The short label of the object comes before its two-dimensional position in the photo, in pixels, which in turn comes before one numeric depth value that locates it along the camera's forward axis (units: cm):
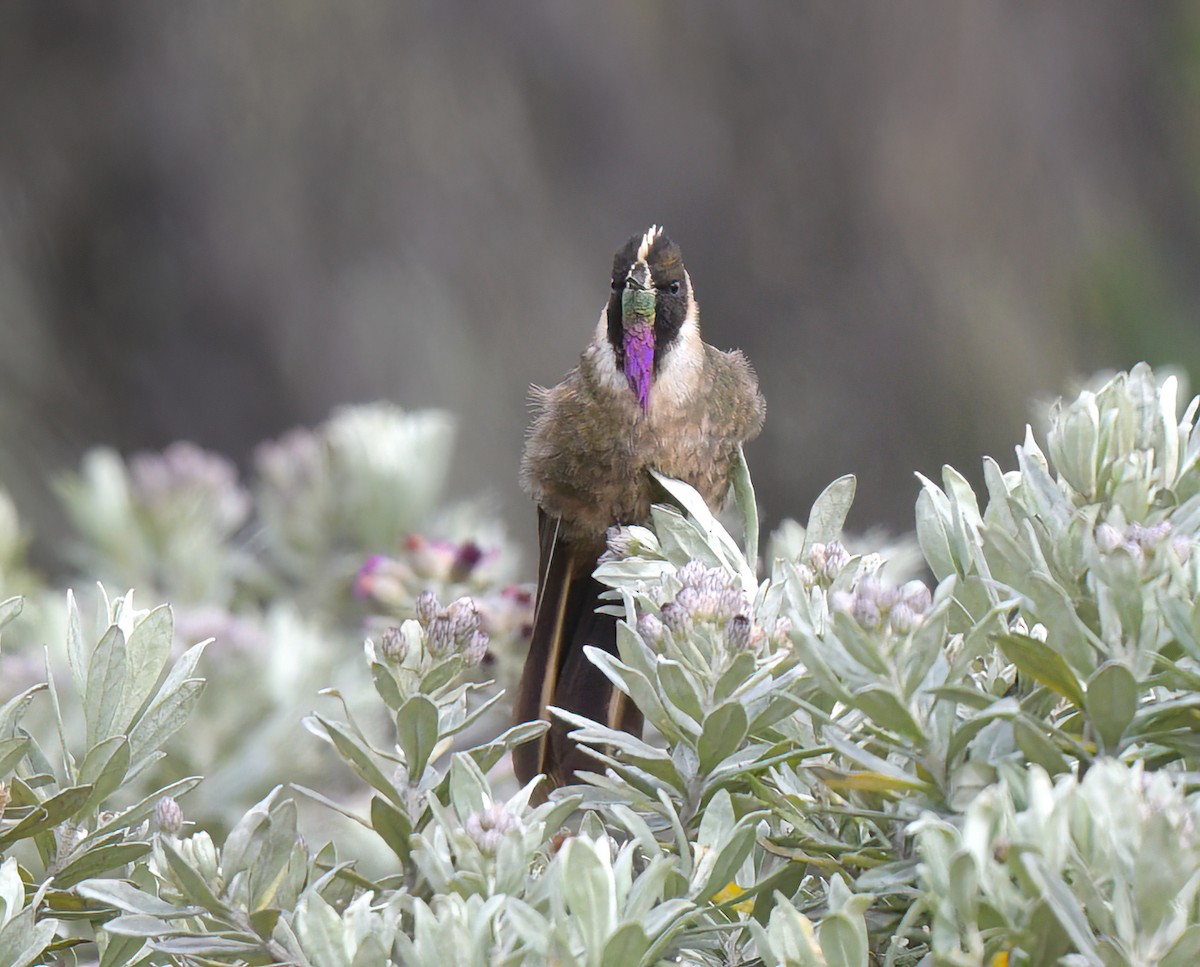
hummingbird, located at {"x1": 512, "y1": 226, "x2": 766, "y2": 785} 511
